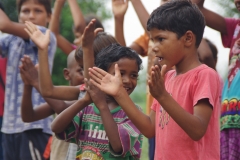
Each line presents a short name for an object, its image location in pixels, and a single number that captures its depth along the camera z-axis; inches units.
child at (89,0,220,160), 161.0
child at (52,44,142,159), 188.8
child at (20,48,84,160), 231.7
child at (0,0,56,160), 270.8
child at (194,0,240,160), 219.3
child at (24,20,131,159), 215.6
